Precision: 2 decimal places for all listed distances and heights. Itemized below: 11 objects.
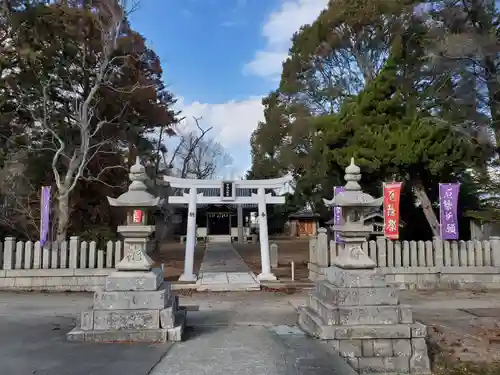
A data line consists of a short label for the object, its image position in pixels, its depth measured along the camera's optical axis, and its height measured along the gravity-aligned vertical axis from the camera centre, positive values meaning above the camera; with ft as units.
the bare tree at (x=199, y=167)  142.61 +20.41
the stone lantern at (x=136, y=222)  21.62 +0.41
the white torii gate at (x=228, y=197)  52.60 +4.01
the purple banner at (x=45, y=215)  42.04 +1.36
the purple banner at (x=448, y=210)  46.24 +2.20
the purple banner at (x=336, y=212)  49.98 +2.19
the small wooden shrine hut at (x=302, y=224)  163.84 +2.64
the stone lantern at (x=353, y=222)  22.11 +0.49
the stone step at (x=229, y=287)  44.98 -5.57
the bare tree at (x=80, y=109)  47.42 +13.62
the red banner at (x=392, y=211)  46.10 +2.11
